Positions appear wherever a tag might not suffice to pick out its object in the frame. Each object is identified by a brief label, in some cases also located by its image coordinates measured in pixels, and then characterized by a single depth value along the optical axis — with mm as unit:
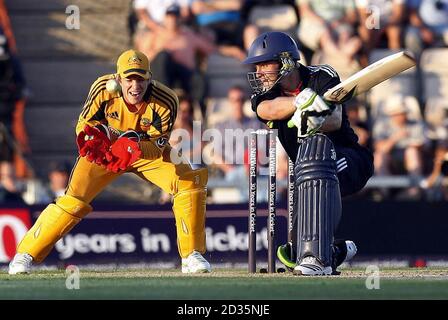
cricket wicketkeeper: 8672
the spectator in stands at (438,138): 13117
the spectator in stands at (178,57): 13492
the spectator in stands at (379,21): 13875
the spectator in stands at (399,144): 13258
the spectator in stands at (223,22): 13984
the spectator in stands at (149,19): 13664
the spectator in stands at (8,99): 13508
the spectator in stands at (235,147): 12820
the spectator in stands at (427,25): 14000
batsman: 7574
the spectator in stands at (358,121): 13156
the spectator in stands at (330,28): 13664
